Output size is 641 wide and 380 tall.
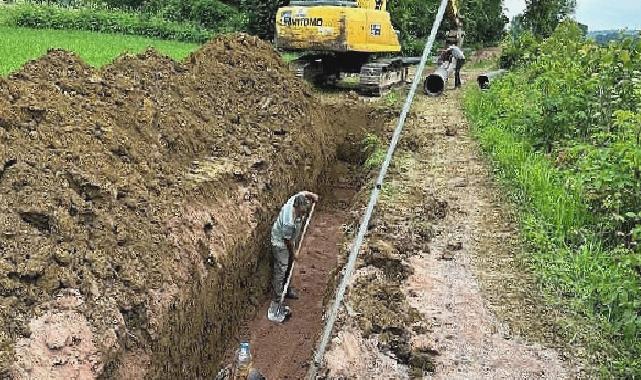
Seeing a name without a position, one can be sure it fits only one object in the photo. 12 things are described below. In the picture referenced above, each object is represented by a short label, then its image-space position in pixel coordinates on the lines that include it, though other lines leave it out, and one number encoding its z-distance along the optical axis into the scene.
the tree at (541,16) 28.34
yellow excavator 13.77
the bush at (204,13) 32.25
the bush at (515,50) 20.73
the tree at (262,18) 27.09
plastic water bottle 4.57
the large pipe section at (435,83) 16.59
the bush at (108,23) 26.92
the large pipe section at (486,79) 16.83
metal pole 4.99
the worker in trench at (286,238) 7.20
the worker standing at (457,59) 17.84
